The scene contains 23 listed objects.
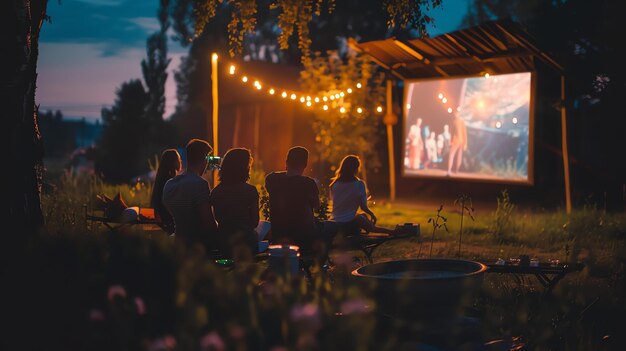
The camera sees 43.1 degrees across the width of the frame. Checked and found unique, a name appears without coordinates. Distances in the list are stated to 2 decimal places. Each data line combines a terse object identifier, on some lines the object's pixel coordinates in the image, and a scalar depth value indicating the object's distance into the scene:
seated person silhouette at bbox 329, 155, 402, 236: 8.31
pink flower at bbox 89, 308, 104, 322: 3.28
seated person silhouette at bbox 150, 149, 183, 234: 7.85
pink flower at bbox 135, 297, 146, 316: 3.39
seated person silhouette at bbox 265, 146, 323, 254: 7.31
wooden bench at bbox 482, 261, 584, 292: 6.25
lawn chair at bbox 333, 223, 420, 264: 7.65
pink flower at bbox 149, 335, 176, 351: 3.02
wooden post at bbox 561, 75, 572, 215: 13.63
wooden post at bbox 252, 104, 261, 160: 25.62
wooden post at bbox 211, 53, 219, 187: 11.28
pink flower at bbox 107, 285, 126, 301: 3.50
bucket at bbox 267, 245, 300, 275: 5.16
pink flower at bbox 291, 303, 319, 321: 3.08
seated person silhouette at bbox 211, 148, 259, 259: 6.69
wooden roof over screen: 13.59
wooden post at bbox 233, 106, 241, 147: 26.53
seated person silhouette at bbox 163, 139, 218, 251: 6.72
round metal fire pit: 4.61
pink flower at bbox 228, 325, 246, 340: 3.07
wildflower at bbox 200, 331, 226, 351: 2.88
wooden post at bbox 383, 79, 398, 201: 17.47
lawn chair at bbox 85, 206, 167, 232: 8.49
